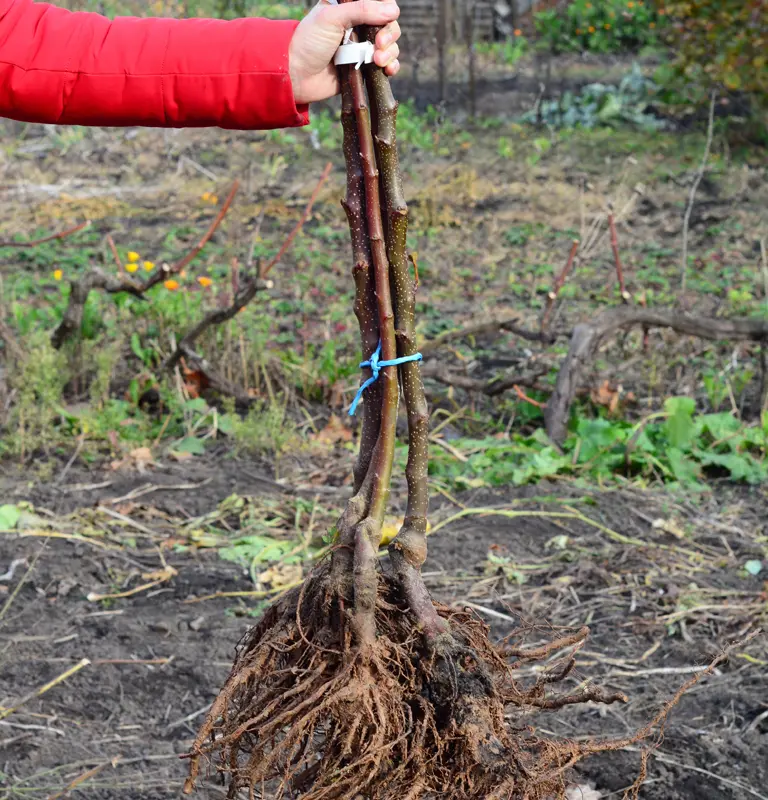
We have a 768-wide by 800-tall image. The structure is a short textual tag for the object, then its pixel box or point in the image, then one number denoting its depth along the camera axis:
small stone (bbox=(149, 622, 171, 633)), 3.02
